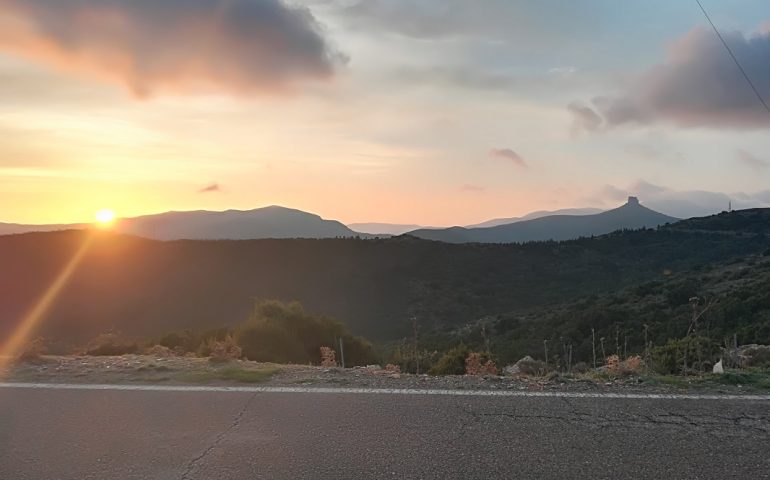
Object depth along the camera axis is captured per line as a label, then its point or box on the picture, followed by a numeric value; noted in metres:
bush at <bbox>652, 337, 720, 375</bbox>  6.92
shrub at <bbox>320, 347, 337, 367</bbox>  8.67
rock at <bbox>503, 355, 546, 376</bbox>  10.80
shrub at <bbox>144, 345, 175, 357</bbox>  8.48
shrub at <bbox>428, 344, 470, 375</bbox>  11.01
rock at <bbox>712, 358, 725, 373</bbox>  6.14
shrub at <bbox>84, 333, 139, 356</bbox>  11.92
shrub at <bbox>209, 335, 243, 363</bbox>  6.86
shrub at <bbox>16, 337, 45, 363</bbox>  6.77
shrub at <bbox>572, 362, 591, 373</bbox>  9.89
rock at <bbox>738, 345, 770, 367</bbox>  8.02
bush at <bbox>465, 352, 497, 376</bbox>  7.88
